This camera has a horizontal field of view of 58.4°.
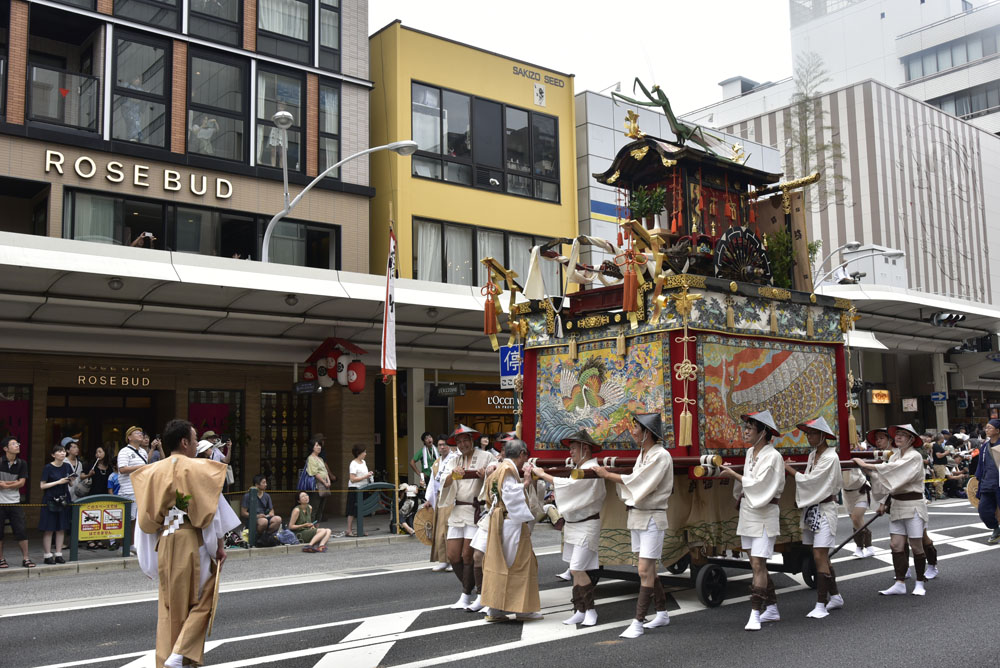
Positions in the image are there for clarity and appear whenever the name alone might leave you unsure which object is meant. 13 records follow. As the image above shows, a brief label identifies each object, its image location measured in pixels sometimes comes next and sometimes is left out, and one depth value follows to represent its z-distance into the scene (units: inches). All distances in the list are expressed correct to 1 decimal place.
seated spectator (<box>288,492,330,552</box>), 621.0
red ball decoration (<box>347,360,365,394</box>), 770.2
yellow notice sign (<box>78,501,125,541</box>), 545.0
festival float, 372.2
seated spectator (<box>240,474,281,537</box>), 605.9
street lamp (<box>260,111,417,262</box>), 709.9
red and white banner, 667.4
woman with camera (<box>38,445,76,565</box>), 531.2
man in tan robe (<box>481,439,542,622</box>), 333.4
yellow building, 956.0
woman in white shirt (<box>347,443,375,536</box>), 701.9
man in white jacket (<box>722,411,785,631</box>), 330.3
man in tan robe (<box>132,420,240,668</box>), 248.2
